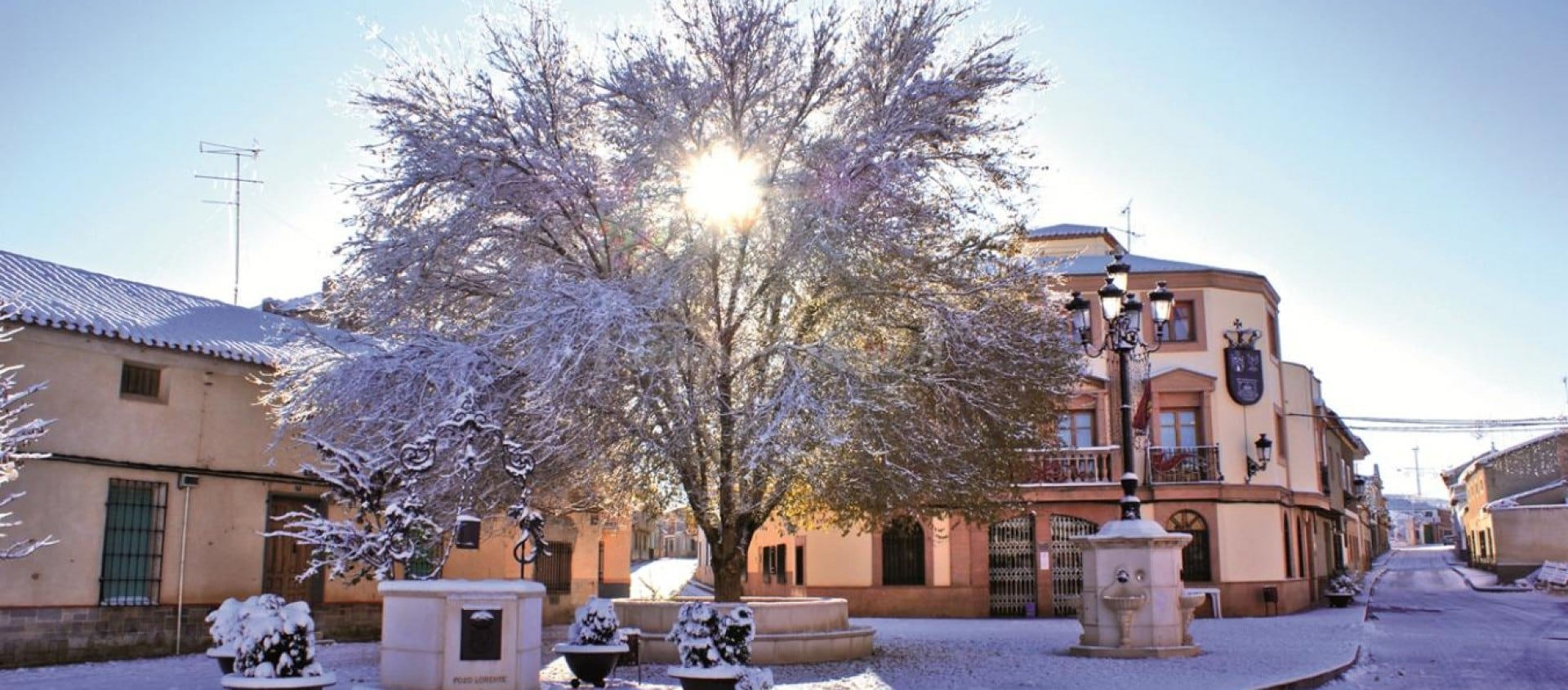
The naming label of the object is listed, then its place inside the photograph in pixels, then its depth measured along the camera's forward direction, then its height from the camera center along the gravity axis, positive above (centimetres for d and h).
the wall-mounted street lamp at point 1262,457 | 3108 +229
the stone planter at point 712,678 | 1170 -114
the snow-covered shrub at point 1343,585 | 3412 -89
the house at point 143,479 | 1747 +110
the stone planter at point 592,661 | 1368 -115
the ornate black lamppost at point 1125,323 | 1800 +333
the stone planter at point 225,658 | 1319 -109
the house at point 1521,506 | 5172 +189
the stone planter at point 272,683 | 1034 -105
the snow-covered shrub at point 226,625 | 1318 -74
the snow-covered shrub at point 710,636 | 1188 -78
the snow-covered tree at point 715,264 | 1648 +395
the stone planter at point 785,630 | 1714 -108
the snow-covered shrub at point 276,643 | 1062 -74
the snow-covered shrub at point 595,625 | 1387 -79
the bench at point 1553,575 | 4109 -77
